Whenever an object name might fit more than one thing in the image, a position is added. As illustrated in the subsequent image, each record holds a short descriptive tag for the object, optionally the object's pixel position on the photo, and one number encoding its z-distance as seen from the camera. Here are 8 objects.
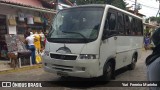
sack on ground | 7.61
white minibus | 4.26
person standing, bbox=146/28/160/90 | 1.58
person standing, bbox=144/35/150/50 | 15.22
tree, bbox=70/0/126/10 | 19.48
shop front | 7.96
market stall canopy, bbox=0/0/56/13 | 7.72
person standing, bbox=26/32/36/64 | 7.24
